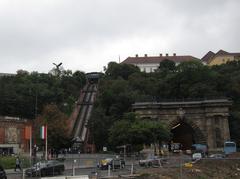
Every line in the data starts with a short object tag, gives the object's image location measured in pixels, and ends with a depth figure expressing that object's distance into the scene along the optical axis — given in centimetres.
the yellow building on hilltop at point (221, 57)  18094
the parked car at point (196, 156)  5164
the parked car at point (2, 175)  3259
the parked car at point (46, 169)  3622
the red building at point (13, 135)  8750
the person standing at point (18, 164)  4347
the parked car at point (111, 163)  4210
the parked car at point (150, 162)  4537
